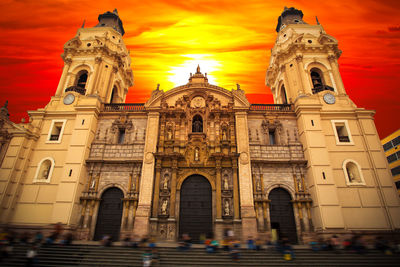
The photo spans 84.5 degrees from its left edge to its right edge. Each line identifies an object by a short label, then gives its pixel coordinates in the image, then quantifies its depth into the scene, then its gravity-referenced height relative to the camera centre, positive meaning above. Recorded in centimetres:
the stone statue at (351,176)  2014 +455
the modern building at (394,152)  3544 +1217
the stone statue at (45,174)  2097 +467
